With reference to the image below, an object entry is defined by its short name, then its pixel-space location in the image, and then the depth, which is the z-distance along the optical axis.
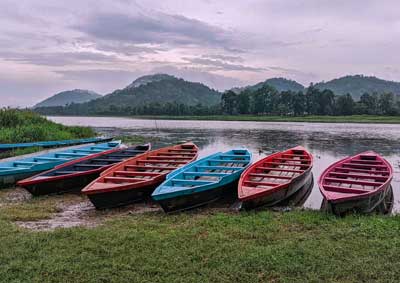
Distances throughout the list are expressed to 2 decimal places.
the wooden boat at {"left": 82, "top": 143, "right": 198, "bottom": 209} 7.48
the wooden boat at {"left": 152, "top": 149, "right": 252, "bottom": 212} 7.14
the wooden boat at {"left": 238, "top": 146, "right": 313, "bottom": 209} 7.33
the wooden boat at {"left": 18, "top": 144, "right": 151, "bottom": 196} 8.53
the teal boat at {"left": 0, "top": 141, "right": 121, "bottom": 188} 9.53
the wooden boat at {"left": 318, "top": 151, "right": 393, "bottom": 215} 6.87
